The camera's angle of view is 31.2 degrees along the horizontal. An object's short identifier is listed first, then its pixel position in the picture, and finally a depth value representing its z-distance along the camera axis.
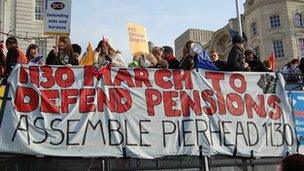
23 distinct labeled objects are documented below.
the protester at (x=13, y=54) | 9.01
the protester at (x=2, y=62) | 8.68
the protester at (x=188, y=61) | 9.77
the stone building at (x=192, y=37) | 63.06
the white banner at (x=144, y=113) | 8.24
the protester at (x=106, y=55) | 10.30
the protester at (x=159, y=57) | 9.85
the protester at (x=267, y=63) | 12.43
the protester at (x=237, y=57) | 10.12
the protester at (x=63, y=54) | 9.47
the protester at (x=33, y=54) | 9.57
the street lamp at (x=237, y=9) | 22.01
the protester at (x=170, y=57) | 10.24
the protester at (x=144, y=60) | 10.64
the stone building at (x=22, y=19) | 34.83
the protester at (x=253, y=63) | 10.61
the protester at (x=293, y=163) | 3.61
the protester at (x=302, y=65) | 11.53
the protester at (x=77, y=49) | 10.25
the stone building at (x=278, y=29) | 52.47
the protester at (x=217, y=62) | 10.43
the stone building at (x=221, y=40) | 58.17
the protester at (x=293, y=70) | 11.20
